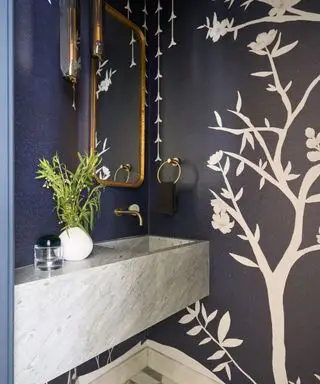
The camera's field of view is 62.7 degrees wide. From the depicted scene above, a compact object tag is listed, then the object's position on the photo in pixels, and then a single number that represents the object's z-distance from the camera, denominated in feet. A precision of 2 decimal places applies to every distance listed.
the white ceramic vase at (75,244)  3.27
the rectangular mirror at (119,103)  4.71
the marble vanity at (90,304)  2.43
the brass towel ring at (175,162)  5.27
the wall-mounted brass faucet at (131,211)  5.00
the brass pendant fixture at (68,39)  3.73
